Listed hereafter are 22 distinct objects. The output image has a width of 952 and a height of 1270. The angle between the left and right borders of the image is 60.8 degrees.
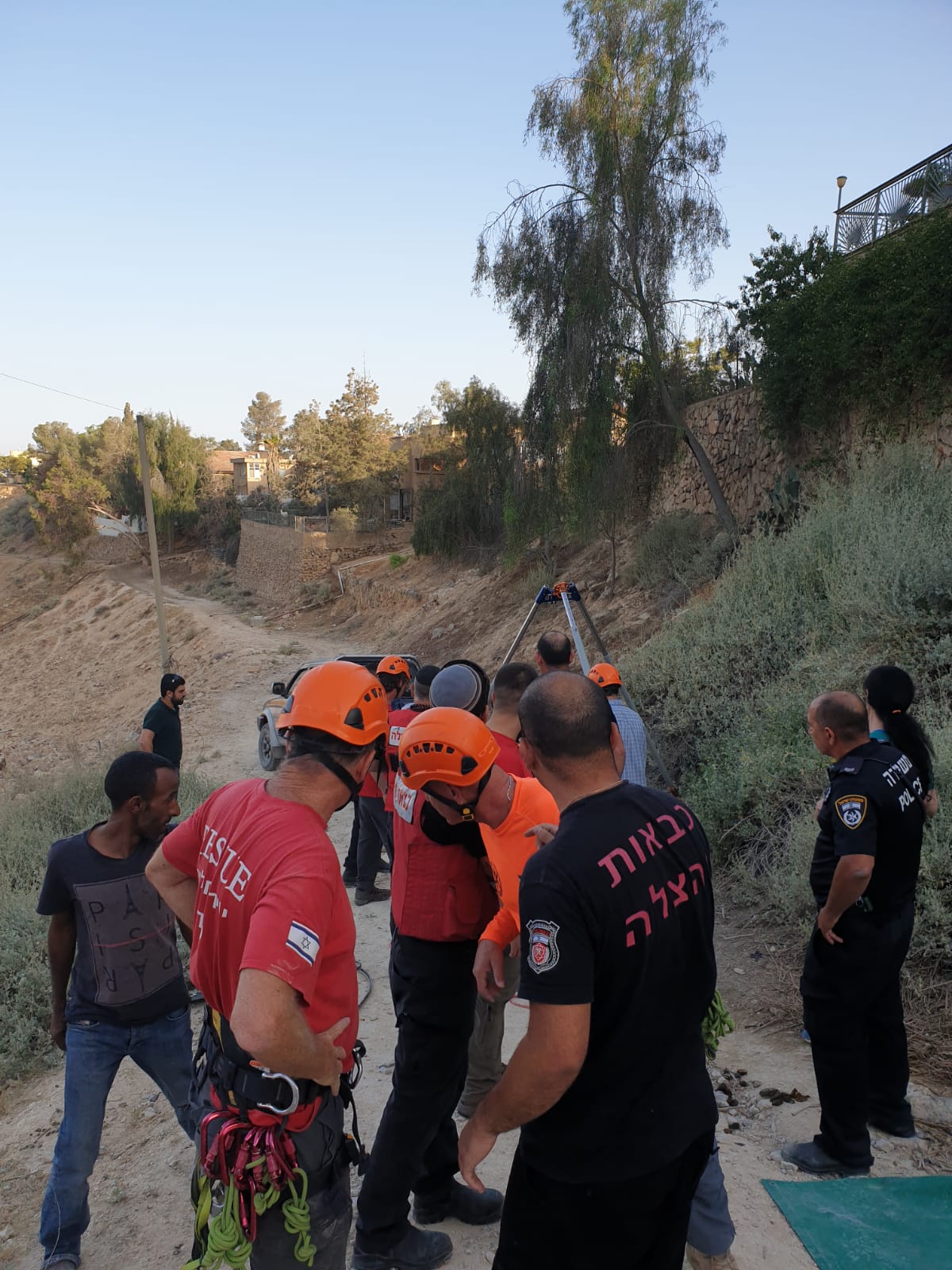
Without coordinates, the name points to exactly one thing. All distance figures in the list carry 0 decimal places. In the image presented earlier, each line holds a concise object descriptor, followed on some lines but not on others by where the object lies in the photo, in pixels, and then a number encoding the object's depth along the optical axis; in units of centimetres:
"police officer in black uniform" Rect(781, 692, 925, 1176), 298
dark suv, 1097
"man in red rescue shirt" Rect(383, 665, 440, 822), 457
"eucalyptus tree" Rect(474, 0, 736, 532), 1390
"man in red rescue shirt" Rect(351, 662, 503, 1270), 261
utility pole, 1665
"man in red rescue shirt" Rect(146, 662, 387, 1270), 170
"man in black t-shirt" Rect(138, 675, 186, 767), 673
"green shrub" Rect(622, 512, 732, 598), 1378
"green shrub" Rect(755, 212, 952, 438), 1027
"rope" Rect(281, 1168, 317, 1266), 184
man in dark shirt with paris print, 281
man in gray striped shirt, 471
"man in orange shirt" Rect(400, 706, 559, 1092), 225
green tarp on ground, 275
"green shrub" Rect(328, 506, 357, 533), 3225
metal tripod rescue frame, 673
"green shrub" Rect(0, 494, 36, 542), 5356
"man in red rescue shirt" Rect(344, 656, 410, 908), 614
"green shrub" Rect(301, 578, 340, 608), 2855
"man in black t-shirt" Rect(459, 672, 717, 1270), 168
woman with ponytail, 342
